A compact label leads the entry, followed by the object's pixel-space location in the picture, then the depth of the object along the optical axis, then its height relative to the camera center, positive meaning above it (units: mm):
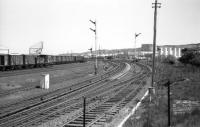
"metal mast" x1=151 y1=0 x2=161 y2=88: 23378 +2615
